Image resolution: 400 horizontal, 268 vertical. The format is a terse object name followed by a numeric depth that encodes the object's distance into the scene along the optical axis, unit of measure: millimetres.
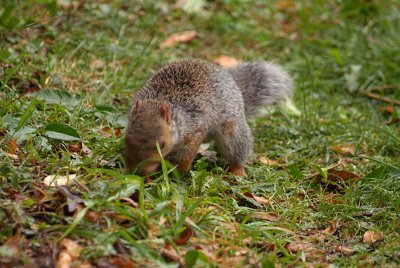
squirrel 8156
